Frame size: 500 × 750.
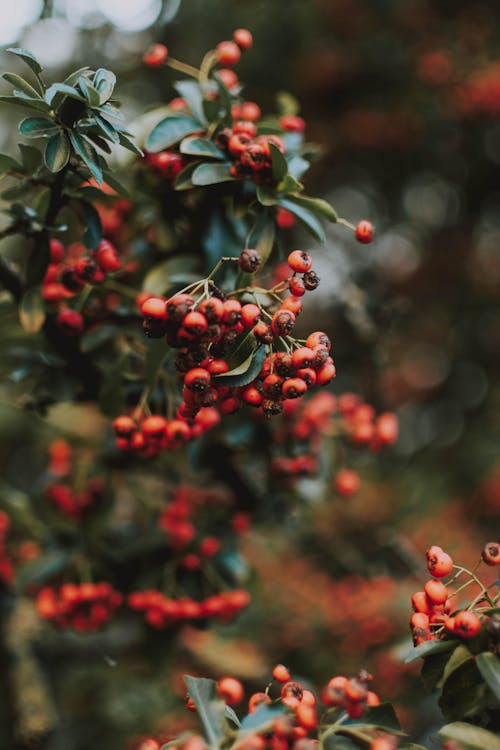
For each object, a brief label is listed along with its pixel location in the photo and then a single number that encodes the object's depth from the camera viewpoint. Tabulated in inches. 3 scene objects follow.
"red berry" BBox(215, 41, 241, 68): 22.8
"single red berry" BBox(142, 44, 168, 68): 23.4
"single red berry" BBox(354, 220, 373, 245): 20.8
